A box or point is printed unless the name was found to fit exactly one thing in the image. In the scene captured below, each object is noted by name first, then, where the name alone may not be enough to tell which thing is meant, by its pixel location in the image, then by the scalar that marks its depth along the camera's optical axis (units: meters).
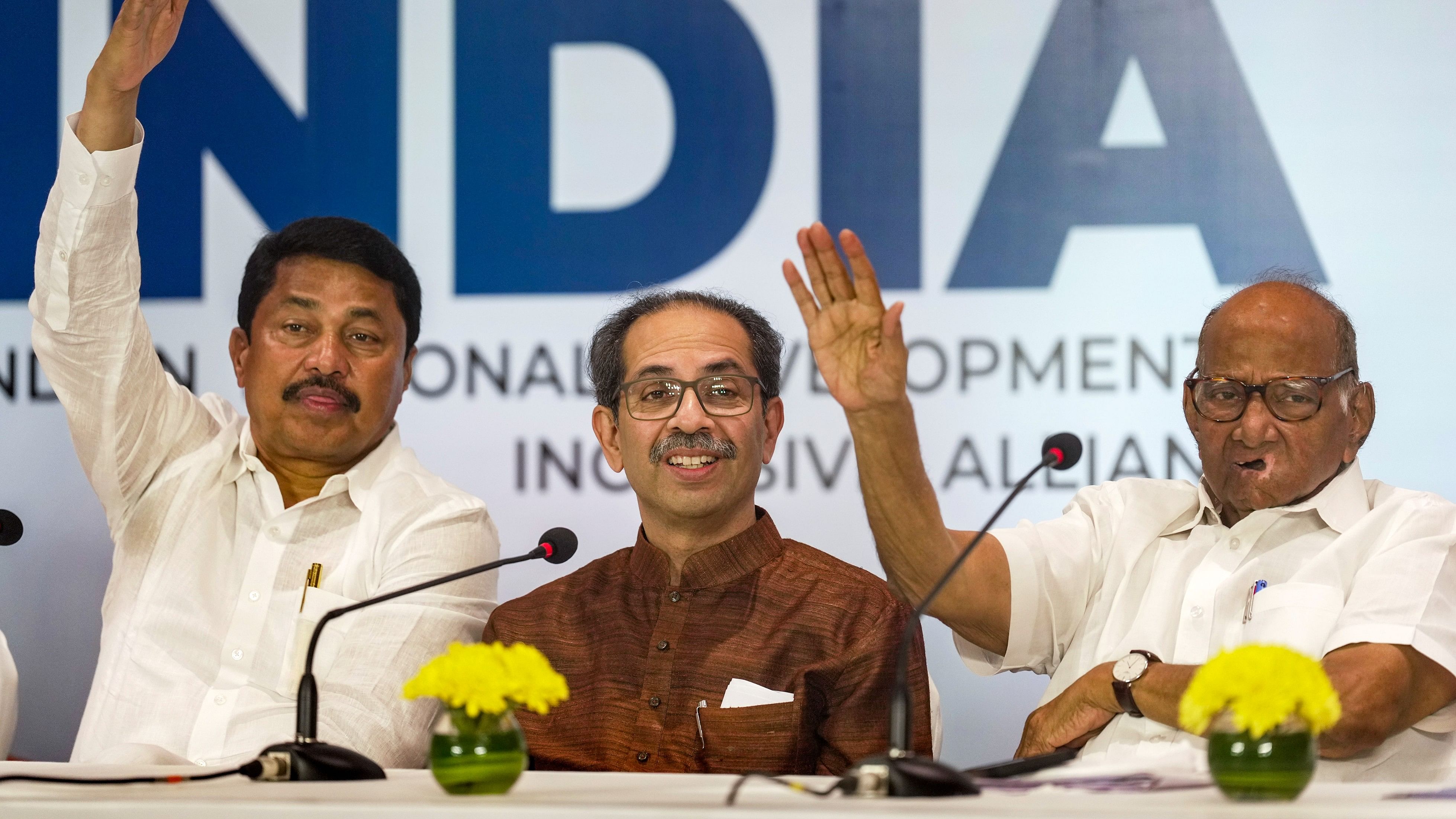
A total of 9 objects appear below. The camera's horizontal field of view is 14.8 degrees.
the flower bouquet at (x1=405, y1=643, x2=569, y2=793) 4.35
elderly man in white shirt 4.69
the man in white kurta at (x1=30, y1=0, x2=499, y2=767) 4.87
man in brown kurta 4.75
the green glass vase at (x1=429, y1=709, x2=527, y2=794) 4.35
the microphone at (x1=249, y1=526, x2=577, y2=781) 4.44
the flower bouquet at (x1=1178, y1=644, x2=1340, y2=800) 4.30
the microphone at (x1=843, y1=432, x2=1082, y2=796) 4.34
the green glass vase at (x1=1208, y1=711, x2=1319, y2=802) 4.30
